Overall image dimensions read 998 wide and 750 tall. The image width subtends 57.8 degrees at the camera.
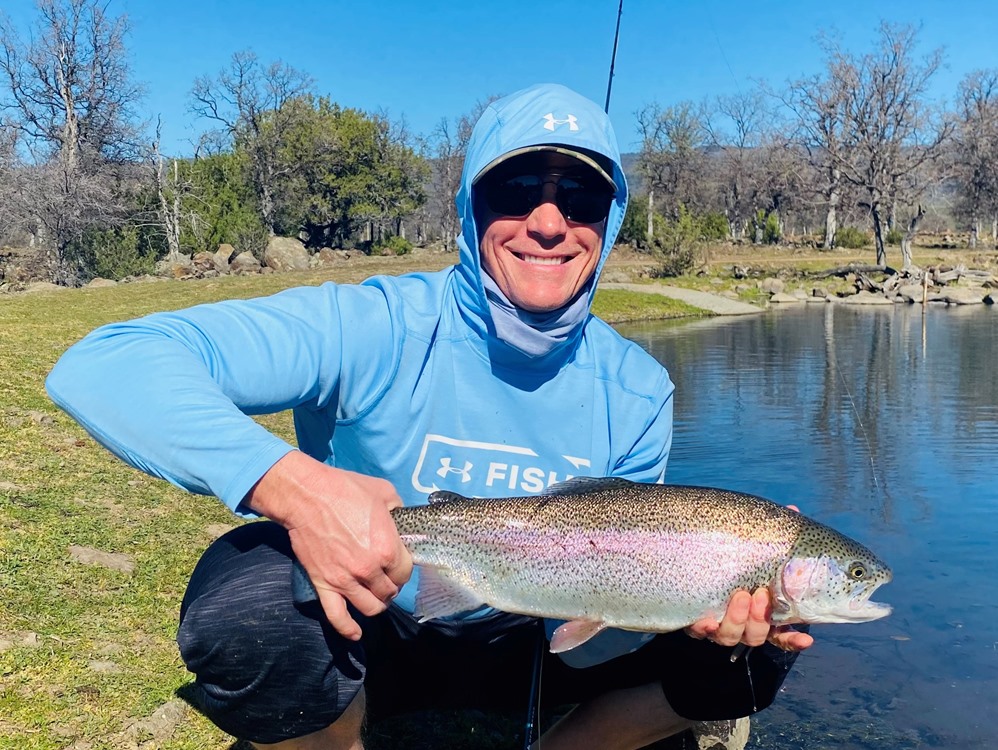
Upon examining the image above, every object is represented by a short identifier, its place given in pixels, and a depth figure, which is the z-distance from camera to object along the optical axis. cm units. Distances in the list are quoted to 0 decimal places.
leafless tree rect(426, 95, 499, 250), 6048
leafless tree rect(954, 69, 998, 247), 5541
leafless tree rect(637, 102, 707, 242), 6844
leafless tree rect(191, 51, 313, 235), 4572
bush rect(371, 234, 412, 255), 4709
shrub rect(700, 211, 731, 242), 5675
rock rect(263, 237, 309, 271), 3456
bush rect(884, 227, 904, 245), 5972
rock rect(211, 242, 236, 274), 3406
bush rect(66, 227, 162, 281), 3225
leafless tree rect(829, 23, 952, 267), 4238
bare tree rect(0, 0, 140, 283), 3148
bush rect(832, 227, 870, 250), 6012
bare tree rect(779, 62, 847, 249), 4356
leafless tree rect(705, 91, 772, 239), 7138
